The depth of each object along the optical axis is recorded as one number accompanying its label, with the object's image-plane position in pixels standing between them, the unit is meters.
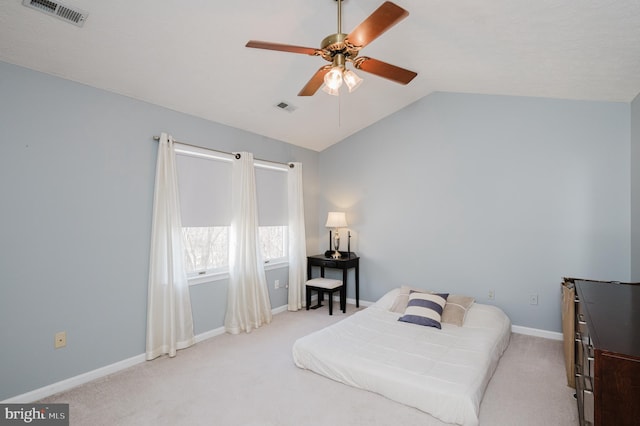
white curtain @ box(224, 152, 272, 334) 3.80
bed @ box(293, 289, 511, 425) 2.13
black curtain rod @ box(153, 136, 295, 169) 3.17
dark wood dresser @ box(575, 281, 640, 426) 1.16
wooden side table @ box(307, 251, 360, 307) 4.47
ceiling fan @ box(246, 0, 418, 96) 1.70
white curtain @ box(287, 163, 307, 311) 4.62
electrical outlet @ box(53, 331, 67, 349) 2.51
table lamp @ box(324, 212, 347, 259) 4.64
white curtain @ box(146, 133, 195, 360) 3.07
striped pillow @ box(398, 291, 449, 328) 3.26
